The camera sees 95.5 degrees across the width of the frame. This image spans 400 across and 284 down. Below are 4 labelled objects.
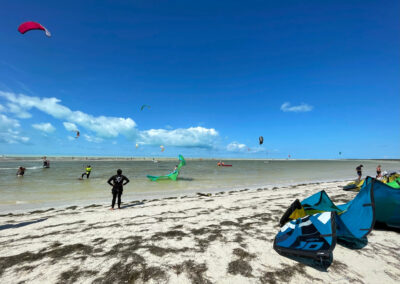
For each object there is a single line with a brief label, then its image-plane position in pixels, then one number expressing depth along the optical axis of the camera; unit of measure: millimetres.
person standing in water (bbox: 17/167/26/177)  21839
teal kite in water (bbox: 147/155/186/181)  20859
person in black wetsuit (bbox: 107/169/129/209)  8555
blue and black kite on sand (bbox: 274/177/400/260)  3917
